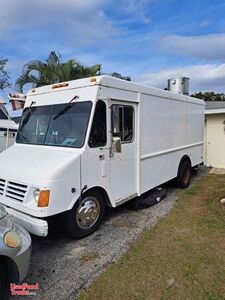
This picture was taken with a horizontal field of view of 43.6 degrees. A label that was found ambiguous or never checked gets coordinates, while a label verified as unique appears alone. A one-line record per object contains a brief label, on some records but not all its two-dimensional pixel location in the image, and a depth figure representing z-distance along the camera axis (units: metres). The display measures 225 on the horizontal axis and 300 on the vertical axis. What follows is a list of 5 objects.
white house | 11.80
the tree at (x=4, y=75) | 19.84
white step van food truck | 4.11
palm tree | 11.12
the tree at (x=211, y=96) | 33.13
